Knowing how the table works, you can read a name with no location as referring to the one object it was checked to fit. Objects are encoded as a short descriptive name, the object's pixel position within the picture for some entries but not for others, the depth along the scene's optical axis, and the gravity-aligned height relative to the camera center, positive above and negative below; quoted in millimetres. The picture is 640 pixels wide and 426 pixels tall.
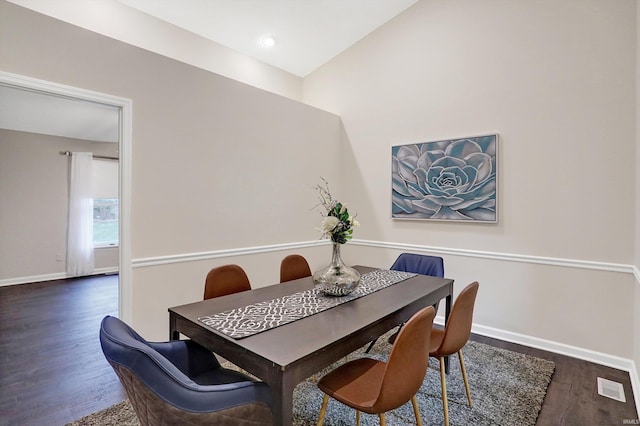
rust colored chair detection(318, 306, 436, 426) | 1360 -767
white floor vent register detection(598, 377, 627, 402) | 2279 -1274
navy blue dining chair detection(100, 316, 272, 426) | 1131 -665
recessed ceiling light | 4088 +2166
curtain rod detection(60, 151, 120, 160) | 5727 +994
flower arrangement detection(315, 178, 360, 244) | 2025 -79
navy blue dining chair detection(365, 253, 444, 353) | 2896 -486
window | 6254 +126
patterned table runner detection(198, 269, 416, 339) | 1552 -553
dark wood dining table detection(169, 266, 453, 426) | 1243 -565
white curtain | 5758 -137
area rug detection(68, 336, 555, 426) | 1974 -1253
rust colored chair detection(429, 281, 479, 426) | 1857 -689
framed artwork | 3279 +358
